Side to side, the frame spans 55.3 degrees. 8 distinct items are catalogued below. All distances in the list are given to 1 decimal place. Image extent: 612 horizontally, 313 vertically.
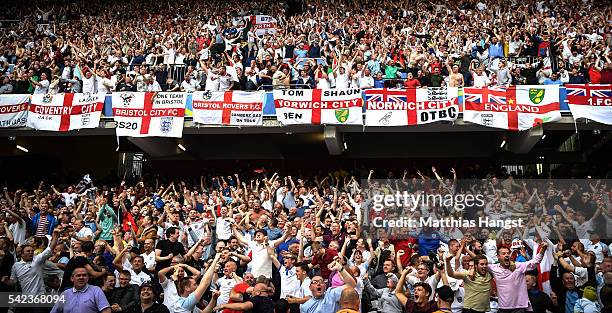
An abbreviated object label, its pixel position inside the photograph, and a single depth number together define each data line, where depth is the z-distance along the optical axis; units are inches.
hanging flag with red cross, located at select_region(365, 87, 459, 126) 602.5
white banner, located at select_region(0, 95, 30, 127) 647.1
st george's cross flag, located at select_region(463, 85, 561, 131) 586.2
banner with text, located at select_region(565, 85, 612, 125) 574.6
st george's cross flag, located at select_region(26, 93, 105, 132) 639.1
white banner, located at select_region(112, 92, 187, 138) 629.0
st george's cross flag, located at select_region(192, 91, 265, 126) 631.2
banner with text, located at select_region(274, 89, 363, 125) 611.5
